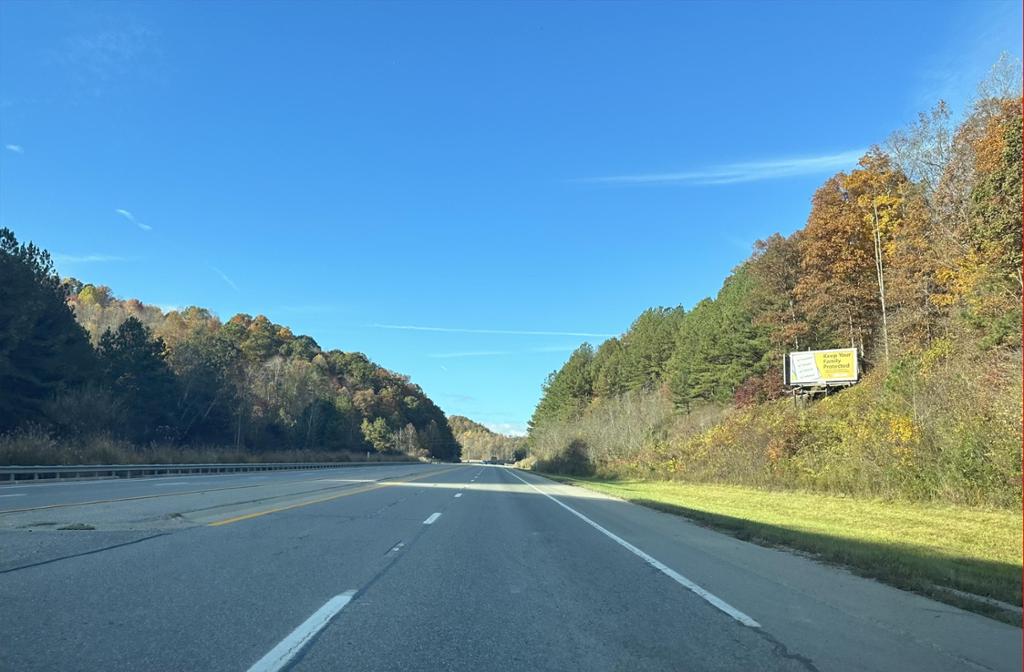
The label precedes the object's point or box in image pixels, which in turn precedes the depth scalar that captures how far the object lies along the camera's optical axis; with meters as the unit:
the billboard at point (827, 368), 41.34
